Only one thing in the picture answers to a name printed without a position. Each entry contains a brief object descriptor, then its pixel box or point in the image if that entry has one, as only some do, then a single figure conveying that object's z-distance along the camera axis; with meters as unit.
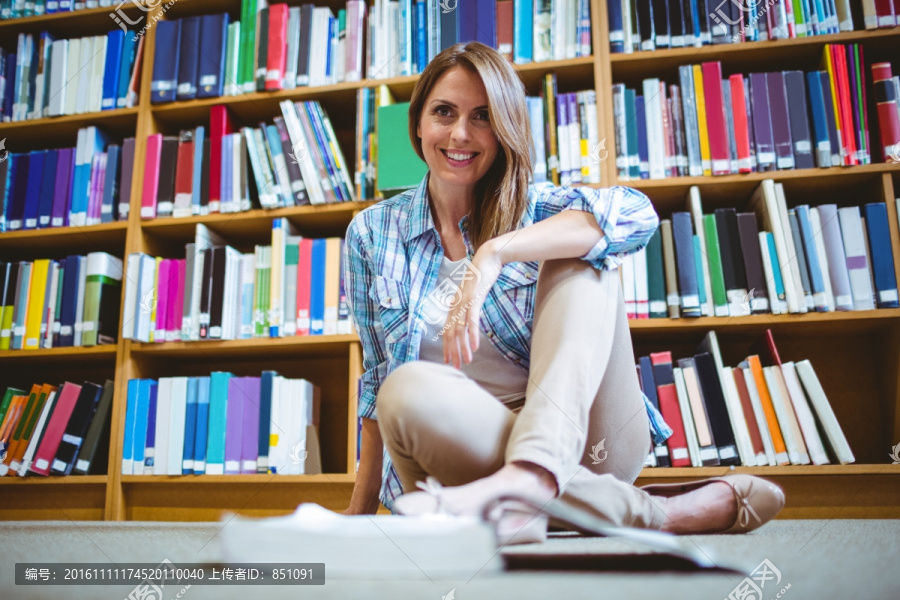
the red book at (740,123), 1.72
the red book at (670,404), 1.61
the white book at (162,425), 1.84
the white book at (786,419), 1.56
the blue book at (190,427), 1.82
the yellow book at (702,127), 1.75
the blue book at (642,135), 1.77
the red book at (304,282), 1.85
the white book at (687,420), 1.60
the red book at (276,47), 1.99
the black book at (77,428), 1.89
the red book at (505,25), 1.89
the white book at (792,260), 1.63
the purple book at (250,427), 1.79
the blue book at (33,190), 2.09
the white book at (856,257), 1.61
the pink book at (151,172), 2.02
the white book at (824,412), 1.53
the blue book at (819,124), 1.69
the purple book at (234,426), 1.80
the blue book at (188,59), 2.06
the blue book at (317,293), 1.85
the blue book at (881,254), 1.60
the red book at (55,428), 1.90
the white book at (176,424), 1.83
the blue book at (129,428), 1.87
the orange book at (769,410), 1.57
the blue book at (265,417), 1.79
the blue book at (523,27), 1.88
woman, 0.73
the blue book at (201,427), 1.82
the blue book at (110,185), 2.05
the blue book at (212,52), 2.06
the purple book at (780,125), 1.71
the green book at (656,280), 1.69
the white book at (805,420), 1.55
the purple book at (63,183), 2.08
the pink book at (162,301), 1.92
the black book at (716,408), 1.58
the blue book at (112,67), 2.14
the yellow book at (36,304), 1.99
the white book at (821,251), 1.62
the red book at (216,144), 1.98
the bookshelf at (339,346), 1.66
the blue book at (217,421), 1.80
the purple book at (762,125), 1.72
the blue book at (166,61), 2.08
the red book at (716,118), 1.73
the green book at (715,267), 1.67
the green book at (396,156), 1.81
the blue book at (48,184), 2.09
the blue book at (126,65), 2.15
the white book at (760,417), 1.57
